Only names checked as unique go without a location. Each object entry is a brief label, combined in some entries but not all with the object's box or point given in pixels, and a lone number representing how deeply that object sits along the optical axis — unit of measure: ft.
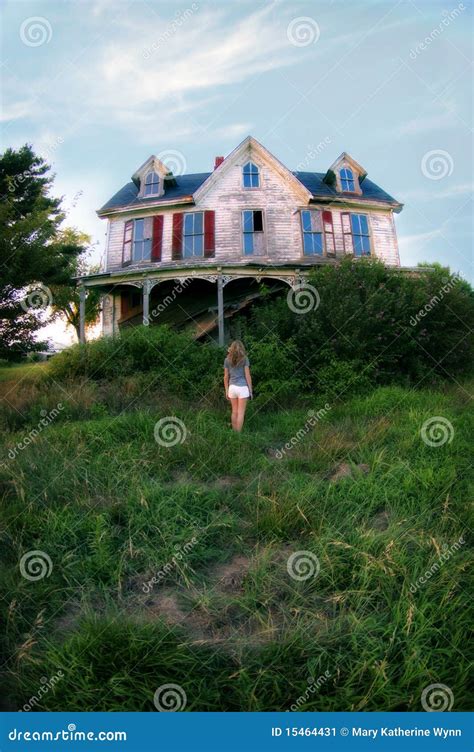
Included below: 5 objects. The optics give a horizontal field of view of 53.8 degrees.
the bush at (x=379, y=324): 37.37
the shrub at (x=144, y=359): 38.93
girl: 26.68
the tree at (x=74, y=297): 94.38
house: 59.26
